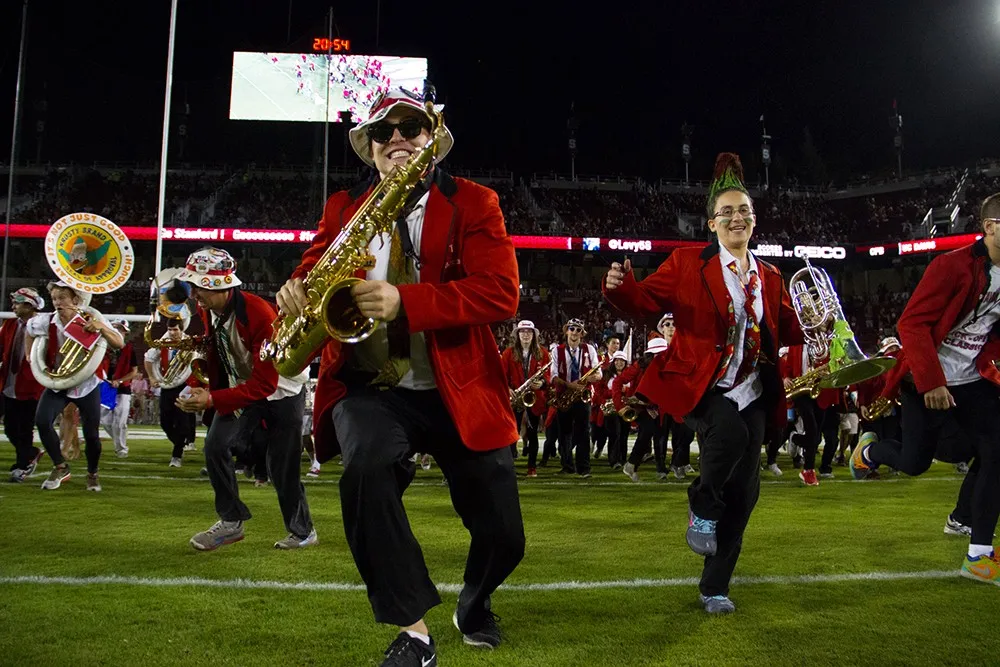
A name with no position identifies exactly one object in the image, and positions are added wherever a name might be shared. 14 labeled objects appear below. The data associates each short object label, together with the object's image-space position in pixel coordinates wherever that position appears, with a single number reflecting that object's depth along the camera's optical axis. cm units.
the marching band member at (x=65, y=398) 891
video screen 2953
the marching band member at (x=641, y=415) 1139
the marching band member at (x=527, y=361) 1280
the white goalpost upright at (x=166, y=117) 1739
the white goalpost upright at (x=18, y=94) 1796
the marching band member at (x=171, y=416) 1168
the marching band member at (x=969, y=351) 480
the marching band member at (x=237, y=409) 556
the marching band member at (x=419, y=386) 287
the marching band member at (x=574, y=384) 1232
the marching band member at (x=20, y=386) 951
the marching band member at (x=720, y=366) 410
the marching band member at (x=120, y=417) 1368
